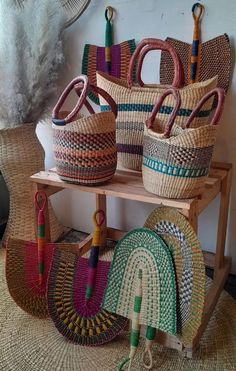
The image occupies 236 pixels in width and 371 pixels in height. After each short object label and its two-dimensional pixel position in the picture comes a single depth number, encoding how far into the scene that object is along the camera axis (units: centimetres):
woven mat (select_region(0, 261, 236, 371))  107
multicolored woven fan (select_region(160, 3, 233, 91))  130
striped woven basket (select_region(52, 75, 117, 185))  104
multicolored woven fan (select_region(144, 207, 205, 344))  100
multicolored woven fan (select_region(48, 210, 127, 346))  116
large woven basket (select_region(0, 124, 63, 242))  161
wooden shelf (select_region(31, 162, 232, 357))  105
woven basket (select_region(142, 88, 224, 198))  95
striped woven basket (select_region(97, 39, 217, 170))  110
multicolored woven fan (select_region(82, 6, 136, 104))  148
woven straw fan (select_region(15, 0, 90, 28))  152
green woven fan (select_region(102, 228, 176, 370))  105
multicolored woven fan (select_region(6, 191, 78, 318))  125
